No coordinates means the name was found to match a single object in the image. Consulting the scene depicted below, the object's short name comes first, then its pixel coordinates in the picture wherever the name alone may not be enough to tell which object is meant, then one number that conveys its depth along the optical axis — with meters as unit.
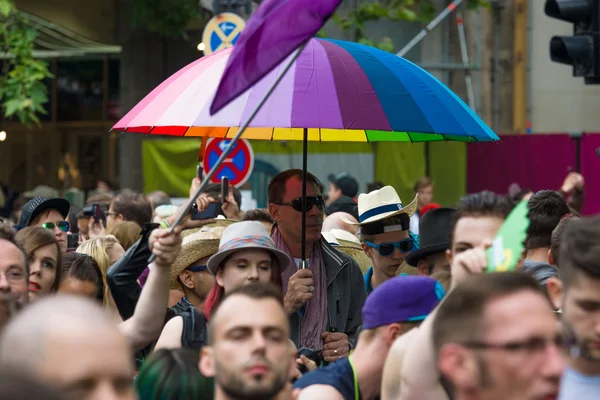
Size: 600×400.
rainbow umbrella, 12.63
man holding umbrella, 13.51
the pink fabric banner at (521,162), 38.47
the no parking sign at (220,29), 26.44
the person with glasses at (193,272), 14.07
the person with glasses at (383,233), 15.41
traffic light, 18.39
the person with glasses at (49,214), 18.27
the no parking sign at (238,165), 25.44
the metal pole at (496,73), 48.09
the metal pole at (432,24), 42.34
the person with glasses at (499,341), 7.36
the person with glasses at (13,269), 11.38
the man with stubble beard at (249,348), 8.60
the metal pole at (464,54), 46.09
